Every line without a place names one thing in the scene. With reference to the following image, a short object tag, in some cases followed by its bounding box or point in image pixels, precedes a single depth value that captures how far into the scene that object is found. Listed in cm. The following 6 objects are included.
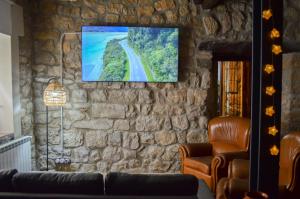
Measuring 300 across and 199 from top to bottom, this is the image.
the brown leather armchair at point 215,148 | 389
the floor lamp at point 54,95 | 416
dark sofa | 223
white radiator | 379
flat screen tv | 471
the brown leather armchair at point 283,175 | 288
